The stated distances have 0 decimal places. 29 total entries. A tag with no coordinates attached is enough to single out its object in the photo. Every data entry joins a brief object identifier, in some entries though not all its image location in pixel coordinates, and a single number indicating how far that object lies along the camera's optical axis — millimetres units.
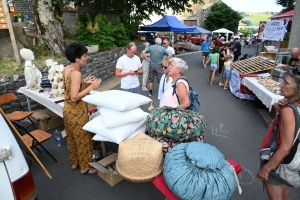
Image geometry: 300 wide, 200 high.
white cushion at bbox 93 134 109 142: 2418
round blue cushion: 1466
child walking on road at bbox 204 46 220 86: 7859
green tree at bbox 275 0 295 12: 26512
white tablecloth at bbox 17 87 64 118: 3547
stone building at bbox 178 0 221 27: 34000
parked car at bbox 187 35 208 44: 26398
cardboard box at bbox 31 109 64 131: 4270
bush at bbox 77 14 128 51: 8662
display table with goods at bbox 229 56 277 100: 6230
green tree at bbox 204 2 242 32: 31188
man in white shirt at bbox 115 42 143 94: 4293
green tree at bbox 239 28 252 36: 38438
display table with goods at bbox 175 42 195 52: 20847
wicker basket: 1764
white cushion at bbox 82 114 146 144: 2220
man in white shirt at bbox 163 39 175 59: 7918
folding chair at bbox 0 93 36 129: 3891
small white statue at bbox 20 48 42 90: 4328
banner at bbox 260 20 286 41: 6381
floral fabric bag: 1877
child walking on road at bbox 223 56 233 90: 7343
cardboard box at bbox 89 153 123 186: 2628
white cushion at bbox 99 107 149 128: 2291
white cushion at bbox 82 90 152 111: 2357
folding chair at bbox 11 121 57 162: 2985
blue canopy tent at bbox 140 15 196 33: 13782
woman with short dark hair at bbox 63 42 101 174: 2463
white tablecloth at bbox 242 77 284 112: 4361
